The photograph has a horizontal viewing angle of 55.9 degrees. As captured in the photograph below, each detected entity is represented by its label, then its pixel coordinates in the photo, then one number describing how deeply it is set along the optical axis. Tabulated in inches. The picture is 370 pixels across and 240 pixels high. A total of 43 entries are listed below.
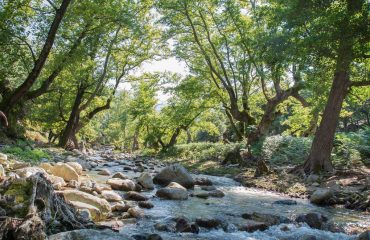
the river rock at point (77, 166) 494.7
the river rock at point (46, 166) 391.3
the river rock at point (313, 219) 286.3
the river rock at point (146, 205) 320.2
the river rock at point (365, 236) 226.5
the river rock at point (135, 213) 280.0
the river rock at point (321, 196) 378.9
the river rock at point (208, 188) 451.4
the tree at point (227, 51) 818.8
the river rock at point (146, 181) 431.8
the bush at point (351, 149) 570.6
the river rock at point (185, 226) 253.0
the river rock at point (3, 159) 356.5
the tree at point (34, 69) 585.6
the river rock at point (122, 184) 398.3
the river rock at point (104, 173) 529.1
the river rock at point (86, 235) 167.2
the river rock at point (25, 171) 293.5
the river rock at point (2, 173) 257.6
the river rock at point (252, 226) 269.4
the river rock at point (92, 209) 252.5
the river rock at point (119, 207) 296.0
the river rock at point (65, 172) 385.2
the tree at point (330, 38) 399.2
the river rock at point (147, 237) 217.0
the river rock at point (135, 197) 352.5
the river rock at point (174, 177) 457.7
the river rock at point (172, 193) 373.4
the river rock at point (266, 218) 290.9
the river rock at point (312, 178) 479.2
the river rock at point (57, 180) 331.6
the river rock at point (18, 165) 351.6
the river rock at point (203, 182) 493.7
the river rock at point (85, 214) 237.1
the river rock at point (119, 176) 467.2
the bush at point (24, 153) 453.6
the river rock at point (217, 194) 413.4
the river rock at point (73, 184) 346.0
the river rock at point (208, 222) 271.0
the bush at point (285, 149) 663.1
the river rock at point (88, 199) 272.1
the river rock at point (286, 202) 377.1
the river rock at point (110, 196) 323.3
